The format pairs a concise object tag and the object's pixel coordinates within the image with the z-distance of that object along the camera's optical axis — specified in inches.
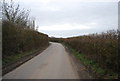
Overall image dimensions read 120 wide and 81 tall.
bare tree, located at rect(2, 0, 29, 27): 493.7
